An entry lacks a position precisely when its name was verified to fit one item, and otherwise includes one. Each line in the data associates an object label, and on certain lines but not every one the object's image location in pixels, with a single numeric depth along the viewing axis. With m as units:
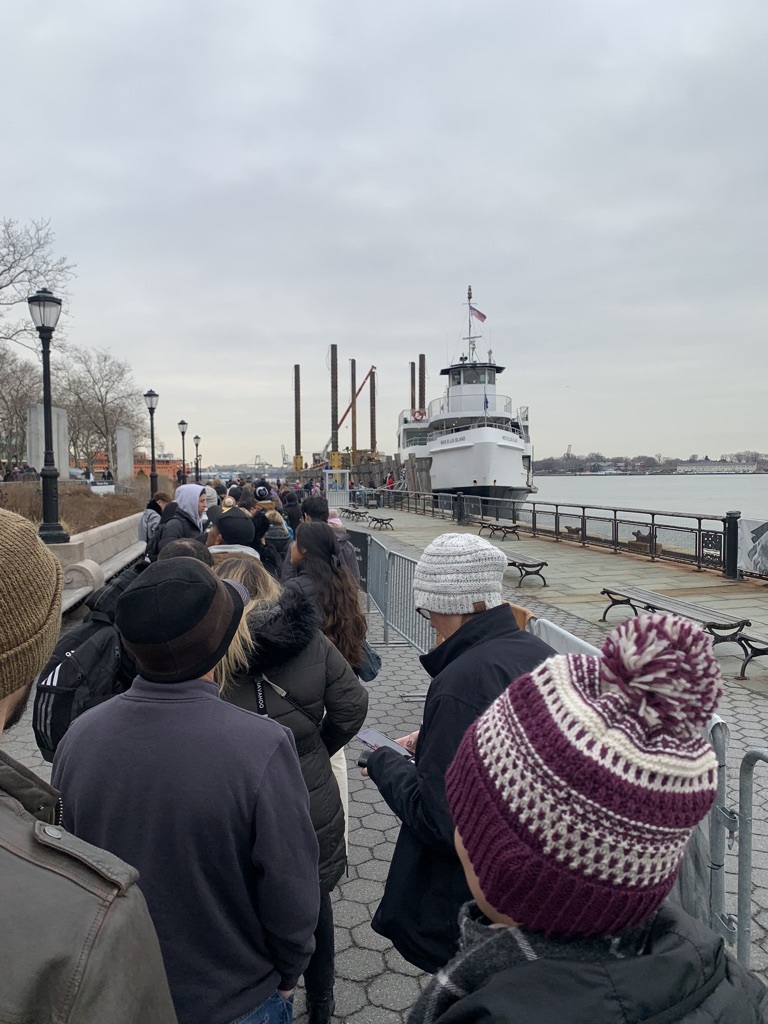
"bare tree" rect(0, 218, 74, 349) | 25.25
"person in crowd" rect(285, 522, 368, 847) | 3.76
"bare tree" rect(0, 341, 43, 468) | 47.59
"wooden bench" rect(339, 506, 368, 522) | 28.03
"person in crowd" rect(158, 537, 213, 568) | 3.50
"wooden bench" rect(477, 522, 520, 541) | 20.38
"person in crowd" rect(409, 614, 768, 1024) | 1.00
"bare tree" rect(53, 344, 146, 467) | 63.47
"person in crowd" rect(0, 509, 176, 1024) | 0.83
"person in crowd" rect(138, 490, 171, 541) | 10.02
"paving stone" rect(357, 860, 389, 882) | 3.86
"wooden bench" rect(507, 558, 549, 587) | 12.85
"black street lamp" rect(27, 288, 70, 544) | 10.87
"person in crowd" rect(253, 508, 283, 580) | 7.22
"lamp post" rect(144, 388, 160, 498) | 24.59
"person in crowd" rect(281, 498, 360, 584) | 6.62
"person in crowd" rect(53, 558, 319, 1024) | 1.71
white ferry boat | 35.22
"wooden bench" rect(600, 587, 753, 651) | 7.58
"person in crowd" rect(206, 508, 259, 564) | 6.06
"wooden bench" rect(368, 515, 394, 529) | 24.91
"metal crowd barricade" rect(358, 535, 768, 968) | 2.37
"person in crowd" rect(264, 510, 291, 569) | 7.43
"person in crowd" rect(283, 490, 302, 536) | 11.04
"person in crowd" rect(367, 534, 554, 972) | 1.94
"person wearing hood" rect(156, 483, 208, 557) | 7.07
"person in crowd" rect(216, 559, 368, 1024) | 2.39
